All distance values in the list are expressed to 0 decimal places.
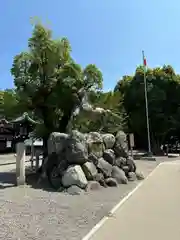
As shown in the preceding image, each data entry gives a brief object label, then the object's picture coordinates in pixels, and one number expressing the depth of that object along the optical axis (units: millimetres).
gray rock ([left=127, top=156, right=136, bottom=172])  8965
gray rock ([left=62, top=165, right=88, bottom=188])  6515
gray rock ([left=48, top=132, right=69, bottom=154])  7497
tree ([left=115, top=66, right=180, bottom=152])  22130
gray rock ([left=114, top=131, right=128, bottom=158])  8948
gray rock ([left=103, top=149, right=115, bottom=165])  8256
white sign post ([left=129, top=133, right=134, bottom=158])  14098
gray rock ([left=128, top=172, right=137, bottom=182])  8729
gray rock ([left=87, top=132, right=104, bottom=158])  7864
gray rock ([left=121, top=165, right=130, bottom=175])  8821
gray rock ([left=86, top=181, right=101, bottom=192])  6656
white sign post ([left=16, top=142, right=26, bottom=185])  6975
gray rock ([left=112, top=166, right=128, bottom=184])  7992
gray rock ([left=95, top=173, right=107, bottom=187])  7242
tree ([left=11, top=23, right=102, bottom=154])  8931
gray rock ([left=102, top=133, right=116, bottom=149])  8635
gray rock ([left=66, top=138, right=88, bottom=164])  7038
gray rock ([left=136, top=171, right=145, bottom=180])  9139
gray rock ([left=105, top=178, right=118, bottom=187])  7459
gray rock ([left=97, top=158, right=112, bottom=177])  7589
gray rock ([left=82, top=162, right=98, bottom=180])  7034
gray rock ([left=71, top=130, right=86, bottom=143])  7273
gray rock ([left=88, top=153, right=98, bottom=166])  7615
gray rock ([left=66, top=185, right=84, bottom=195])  6203
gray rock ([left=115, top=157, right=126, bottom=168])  8653
